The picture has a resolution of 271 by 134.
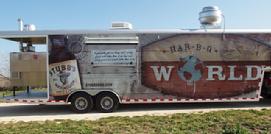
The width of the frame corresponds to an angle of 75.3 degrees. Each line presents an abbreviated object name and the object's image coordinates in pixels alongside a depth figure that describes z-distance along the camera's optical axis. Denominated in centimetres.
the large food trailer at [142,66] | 563
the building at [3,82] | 1131
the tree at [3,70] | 1568
